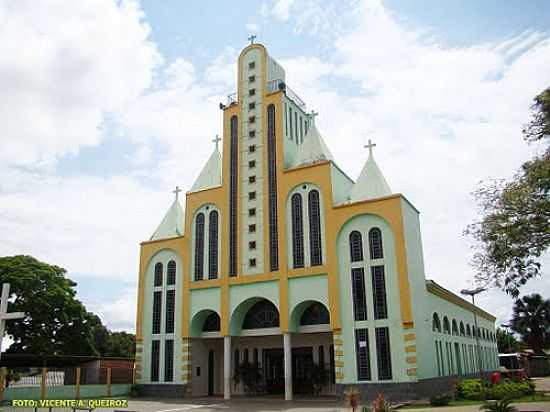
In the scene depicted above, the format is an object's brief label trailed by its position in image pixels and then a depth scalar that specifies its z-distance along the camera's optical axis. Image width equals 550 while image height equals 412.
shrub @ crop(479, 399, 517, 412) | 14.34
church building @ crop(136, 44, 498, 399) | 25.81
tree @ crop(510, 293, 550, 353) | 51.74
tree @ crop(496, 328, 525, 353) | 75.00
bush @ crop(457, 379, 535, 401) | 22.33
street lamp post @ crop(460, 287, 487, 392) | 22.41
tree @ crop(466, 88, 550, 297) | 17.20
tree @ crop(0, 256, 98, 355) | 36.84
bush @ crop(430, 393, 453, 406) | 20.73
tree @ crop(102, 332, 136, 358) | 61.88
